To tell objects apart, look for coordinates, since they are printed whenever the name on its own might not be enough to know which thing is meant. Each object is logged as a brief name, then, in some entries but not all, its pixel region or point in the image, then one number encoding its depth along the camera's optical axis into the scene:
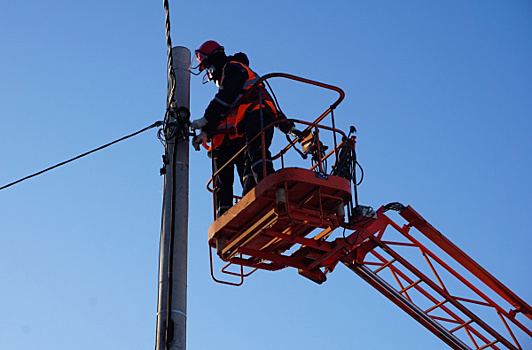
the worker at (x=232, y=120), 10.22
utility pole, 7.91
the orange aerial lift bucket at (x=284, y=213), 9.38
